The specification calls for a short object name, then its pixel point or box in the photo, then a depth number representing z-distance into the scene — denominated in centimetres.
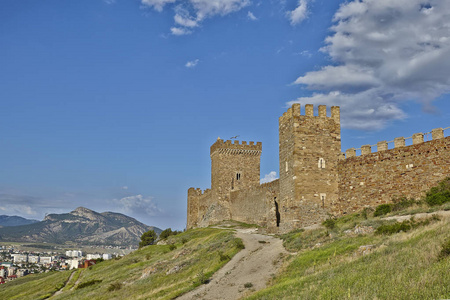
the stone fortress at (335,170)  2753
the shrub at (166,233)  7075
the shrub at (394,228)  2003
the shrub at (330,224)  2832
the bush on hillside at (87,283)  4153
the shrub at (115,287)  3177
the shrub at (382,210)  2759
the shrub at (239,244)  3011
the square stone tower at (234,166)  6419
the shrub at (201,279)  2306
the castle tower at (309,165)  3306
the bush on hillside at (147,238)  7894
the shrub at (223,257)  2715
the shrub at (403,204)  2689
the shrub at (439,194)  2452
